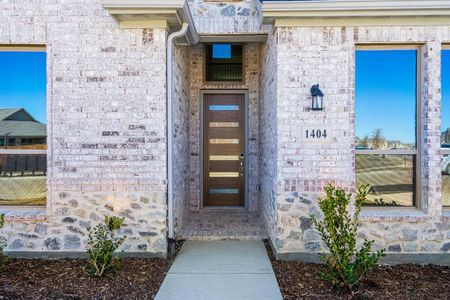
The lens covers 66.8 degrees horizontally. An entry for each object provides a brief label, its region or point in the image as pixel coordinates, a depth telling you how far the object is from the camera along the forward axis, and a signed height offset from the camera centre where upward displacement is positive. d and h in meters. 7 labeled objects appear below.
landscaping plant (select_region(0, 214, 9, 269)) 3.89 -1.30
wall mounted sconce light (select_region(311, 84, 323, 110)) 4.21 +0.61
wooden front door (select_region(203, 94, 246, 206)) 6.70 -0.07
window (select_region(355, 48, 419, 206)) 4.55 +0.28
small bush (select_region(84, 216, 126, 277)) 3.84 -1.19
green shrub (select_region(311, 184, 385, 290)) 3.47 -1.07
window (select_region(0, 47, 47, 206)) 4.63 +0.21
